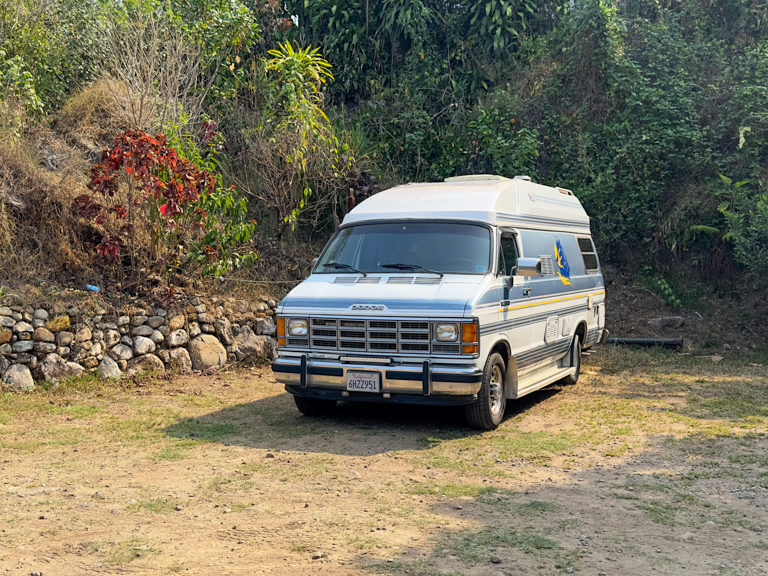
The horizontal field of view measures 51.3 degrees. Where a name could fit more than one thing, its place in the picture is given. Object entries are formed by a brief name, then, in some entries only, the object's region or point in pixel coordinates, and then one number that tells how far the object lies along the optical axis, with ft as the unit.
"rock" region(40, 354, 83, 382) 32.04
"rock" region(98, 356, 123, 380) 33.35
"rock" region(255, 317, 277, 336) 39.78
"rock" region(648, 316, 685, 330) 48.01
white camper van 25.08
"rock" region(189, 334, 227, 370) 36.78
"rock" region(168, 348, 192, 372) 35.99
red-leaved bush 34.76
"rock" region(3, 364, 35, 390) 31.22
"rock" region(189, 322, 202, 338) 37.09
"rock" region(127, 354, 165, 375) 34.53
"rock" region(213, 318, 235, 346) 38.09
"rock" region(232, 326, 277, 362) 38.52
